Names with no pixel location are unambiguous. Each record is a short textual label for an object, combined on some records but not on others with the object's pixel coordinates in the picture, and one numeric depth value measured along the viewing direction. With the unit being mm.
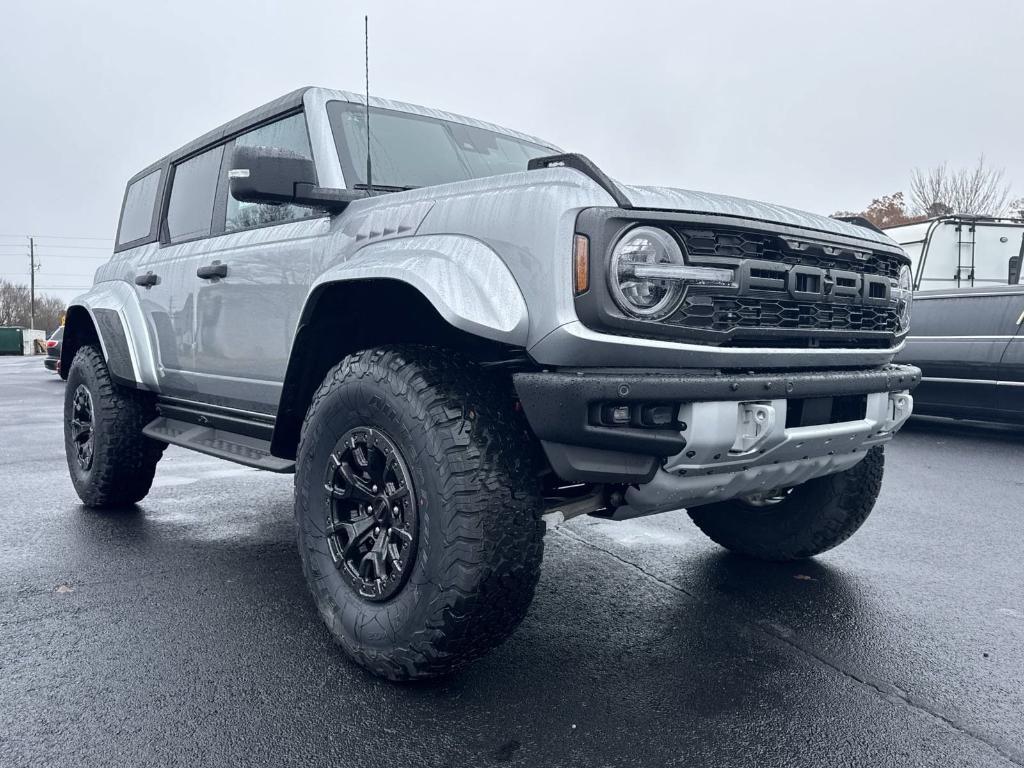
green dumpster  41438
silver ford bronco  2252
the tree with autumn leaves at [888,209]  32156
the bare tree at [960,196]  30141
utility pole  64062
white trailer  9711
